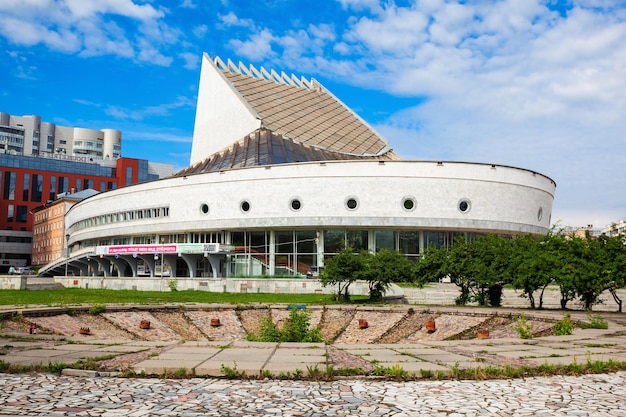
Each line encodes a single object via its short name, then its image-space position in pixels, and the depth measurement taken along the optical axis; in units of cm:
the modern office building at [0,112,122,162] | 14744
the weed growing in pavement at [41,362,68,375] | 875
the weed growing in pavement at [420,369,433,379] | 852
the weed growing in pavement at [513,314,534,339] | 1460
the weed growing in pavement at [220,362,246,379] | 845
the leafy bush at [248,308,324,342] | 1535
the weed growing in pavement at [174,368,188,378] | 848
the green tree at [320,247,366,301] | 2981
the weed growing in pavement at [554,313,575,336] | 1508
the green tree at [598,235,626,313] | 2291
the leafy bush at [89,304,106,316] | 2068
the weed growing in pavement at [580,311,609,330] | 1613
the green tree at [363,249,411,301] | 2936
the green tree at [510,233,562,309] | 2373
